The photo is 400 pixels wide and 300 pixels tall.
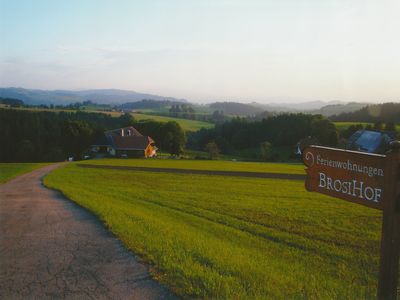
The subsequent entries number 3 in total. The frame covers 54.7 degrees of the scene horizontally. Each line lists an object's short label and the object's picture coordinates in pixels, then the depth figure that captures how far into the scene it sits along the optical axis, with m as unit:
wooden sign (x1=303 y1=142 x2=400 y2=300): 4.53
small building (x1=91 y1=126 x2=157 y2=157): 80.44
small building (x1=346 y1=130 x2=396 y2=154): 52.09
